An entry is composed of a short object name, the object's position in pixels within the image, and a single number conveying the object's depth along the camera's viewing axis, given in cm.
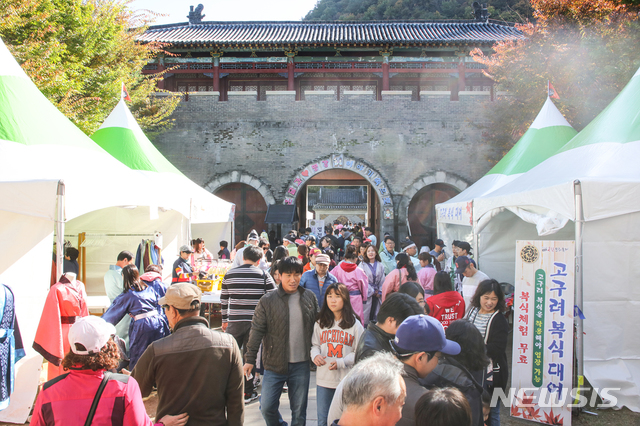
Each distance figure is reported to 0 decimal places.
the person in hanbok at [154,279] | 445
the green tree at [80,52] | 753
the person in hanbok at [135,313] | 405
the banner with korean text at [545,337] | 396
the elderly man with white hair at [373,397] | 159
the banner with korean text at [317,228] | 1523
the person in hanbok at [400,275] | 492
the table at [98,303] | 619
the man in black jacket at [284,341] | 319
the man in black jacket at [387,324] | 260
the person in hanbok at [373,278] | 588
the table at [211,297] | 589
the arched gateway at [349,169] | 1441
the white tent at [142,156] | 749
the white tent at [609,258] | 416
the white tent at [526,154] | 743
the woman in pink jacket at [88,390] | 183
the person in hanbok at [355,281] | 501
